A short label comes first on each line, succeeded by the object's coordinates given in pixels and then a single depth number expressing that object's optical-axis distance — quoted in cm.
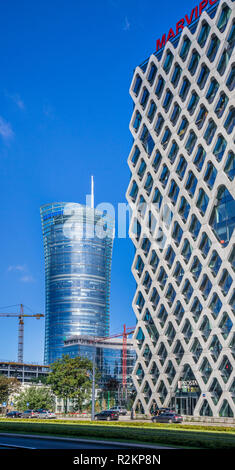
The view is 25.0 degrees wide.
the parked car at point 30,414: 8331
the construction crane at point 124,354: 18792
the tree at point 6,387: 11088
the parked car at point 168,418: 6705
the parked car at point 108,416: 7244
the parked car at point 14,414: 8444
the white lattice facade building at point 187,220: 7362
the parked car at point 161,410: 7712
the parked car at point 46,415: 8150
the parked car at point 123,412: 10750
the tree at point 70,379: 9619
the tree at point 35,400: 10506
